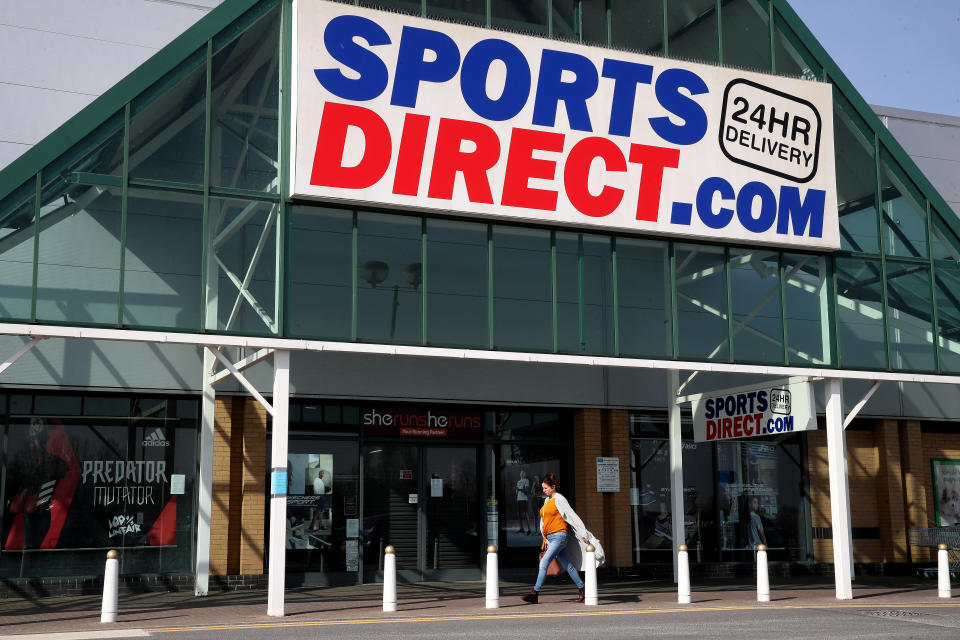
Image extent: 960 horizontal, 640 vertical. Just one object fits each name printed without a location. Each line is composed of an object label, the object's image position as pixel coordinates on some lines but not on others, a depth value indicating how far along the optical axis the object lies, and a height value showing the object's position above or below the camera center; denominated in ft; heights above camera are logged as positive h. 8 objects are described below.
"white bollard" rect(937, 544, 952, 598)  55.48 -4.25
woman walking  51.98 -1.66
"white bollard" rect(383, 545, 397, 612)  48.75 -3.96
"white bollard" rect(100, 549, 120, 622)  44.73 -3.67
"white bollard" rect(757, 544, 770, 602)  53.26 -4.30
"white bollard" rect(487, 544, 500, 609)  49.70 -3.88
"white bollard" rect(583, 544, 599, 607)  51.13 -3.98
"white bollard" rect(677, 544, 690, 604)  52.37 -3.92
